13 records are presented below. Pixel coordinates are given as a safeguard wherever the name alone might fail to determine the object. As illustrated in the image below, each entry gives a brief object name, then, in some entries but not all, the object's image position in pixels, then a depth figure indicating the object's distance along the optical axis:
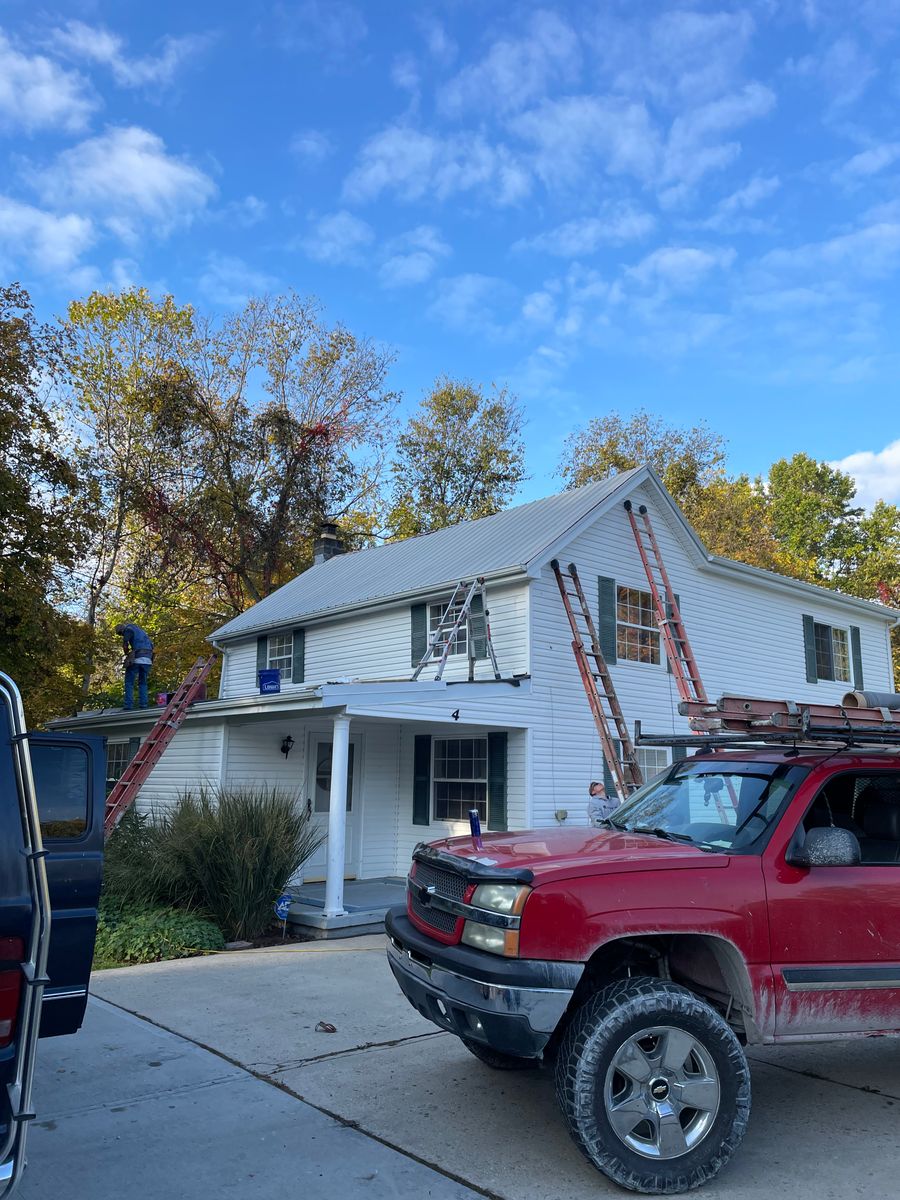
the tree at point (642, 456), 35.72
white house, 13.33
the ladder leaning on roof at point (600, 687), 12.25
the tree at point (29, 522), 14.58
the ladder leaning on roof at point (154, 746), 11.81
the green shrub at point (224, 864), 10.18
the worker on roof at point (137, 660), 16.38
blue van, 2.73
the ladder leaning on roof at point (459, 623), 13.97
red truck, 3.81
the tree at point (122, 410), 26.16
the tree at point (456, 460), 34.53
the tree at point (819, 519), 40.06
